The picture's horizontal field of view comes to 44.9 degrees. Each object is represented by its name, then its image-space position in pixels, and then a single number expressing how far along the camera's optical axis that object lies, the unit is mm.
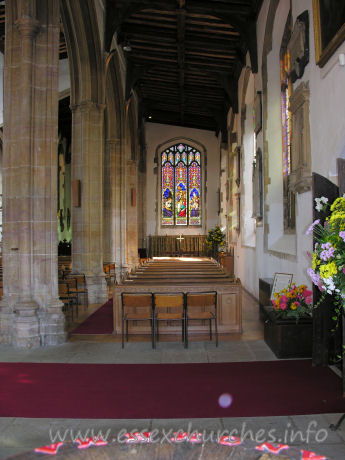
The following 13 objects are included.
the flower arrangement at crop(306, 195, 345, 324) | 2811
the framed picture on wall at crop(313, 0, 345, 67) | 4549
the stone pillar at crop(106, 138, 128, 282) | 12789
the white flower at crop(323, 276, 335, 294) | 2796
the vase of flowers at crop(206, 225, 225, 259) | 17547
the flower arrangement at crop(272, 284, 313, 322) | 4898
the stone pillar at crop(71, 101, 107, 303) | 9281
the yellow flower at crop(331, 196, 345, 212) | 3044
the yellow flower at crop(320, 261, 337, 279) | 2777
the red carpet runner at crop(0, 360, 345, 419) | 3297
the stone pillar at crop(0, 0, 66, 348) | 5531
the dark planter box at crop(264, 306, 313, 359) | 4785
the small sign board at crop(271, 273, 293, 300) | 6605
